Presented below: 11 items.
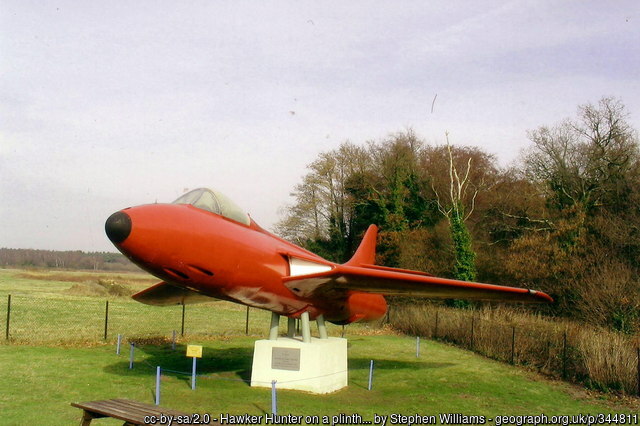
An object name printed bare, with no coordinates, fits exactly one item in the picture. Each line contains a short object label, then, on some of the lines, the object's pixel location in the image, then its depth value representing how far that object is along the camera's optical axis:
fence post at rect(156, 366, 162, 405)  9.54
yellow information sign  10.66
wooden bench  6.15
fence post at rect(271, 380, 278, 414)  8.67
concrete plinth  11.44
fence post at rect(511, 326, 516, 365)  17.22
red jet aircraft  8.40
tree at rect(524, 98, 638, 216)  26.66
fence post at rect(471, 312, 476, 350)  20.19
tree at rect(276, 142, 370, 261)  40.69
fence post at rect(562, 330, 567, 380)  14.73
